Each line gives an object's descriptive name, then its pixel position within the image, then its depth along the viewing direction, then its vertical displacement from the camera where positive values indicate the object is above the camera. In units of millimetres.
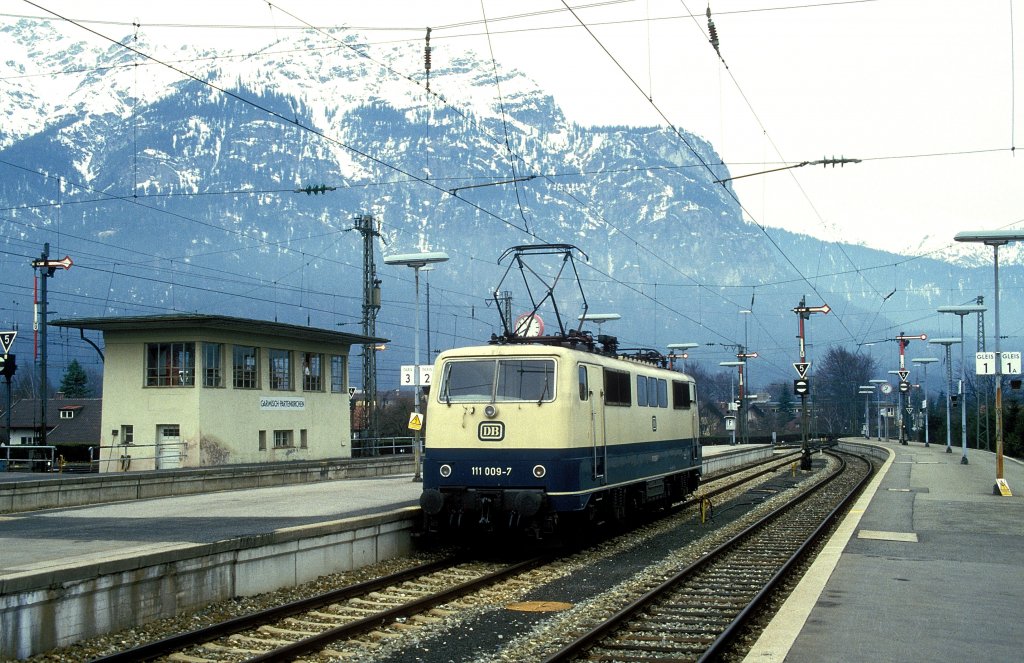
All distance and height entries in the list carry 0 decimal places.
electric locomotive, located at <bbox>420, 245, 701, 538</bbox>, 15750 -799
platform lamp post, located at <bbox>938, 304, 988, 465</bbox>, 45281 +3183
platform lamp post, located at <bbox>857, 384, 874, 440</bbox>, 92875 -629
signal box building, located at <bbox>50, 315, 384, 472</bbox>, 34281 -65
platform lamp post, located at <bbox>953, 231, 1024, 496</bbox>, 25250 +3417
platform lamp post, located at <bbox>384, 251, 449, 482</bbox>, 27062 +3313
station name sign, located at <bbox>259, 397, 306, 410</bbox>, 37188 -561
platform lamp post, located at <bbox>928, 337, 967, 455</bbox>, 57806 +2334
